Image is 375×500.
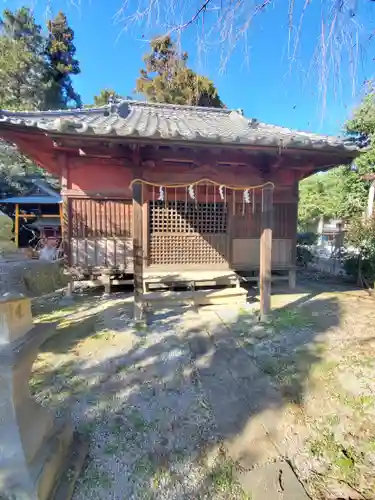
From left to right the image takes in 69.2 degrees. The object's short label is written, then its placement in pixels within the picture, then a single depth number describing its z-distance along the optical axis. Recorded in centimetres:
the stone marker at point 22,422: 160
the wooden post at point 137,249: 474
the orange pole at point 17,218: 1464
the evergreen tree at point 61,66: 2103
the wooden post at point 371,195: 1277
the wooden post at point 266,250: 489
